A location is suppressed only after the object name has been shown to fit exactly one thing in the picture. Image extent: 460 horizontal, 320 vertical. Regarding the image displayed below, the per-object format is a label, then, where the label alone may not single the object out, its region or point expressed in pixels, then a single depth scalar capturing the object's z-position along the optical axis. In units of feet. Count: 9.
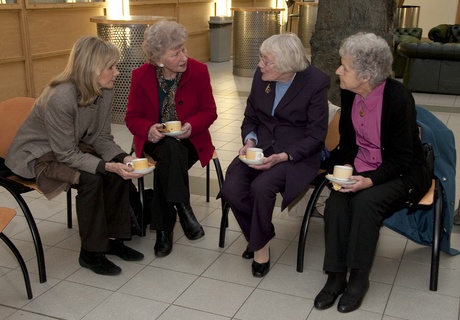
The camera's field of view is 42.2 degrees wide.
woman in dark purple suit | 9.51
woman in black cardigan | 8.63
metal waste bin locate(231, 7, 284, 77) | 30.66
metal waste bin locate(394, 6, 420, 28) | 42.86
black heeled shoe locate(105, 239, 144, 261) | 10.06
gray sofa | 25.08
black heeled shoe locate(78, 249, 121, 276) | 9.53
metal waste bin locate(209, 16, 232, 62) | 34.40
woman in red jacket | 10.40
